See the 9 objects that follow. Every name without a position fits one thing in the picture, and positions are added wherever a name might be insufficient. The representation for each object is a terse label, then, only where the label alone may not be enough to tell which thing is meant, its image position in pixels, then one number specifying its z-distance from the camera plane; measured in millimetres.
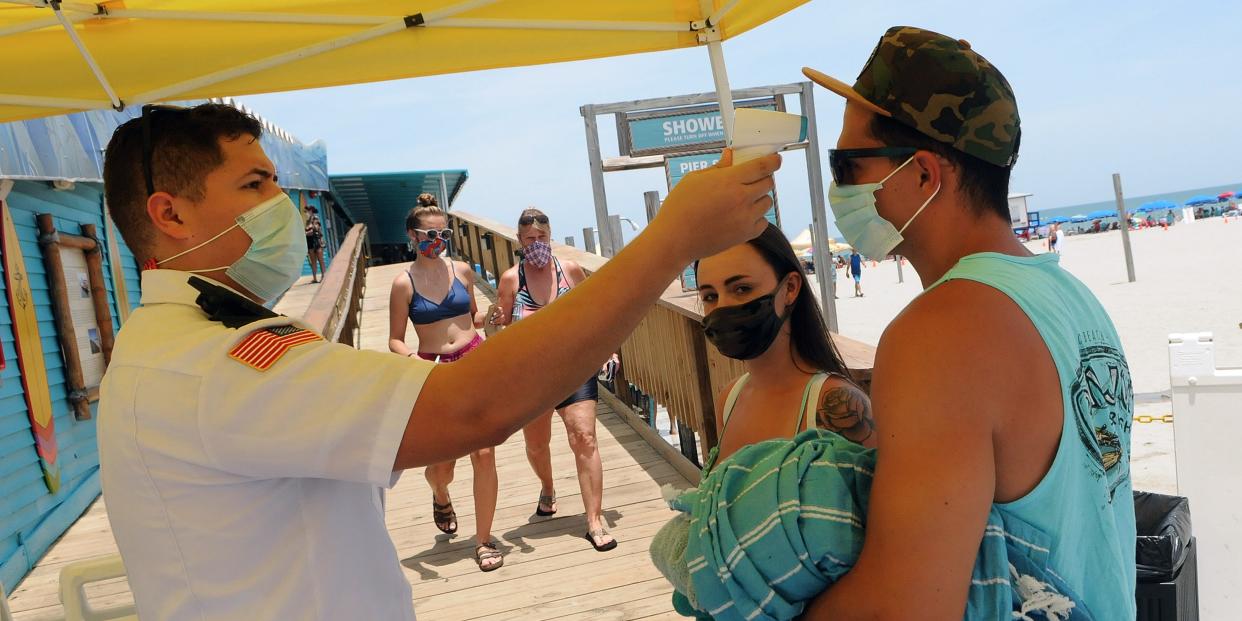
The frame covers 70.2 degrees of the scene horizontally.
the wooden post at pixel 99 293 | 8562
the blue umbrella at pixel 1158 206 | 71238
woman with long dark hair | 2268
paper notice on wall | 8023
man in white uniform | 1065
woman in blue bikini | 5469
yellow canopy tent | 3008
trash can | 2422
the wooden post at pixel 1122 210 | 20688
